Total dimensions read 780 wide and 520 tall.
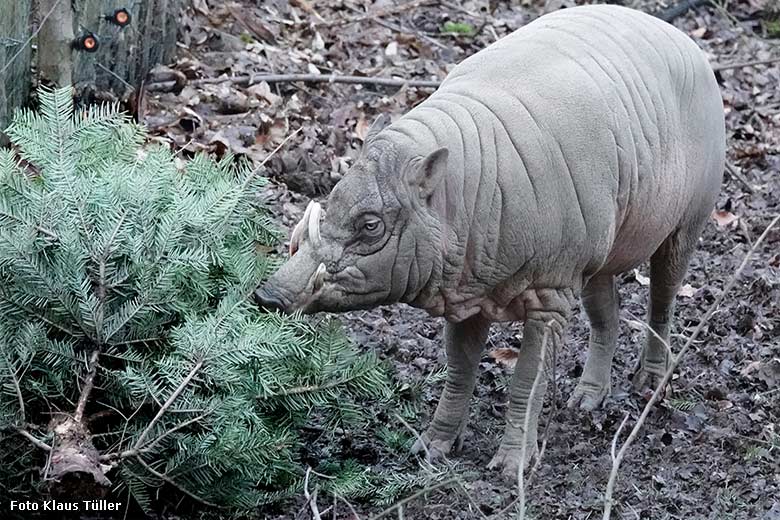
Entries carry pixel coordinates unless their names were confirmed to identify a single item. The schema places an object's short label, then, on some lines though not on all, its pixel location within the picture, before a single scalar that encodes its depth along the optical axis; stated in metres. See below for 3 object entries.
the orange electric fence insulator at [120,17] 14.23
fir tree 8.67
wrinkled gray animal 9.40
